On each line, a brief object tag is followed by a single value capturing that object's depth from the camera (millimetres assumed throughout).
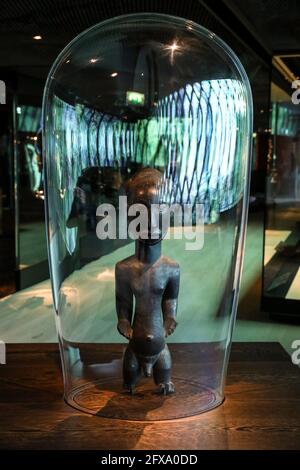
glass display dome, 1186
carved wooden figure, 1165
